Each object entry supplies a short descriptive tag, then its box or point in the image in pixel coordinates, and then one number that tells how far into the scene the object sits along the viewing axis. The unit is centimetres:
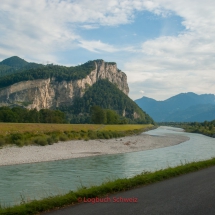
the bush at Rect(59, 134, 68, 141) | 5191
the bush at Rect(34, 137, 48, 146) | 4431
